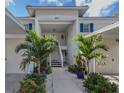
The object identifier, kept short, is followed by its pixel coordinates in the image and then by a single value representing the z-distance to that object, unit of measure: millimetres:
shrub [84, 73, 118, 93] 3158
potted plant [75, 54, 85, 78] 5879
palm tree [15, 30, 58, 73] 5033
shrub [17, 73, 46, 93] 2985
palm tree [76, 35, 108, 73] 4861
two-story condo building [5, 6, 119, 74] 6408
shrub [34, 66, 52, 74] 6785
